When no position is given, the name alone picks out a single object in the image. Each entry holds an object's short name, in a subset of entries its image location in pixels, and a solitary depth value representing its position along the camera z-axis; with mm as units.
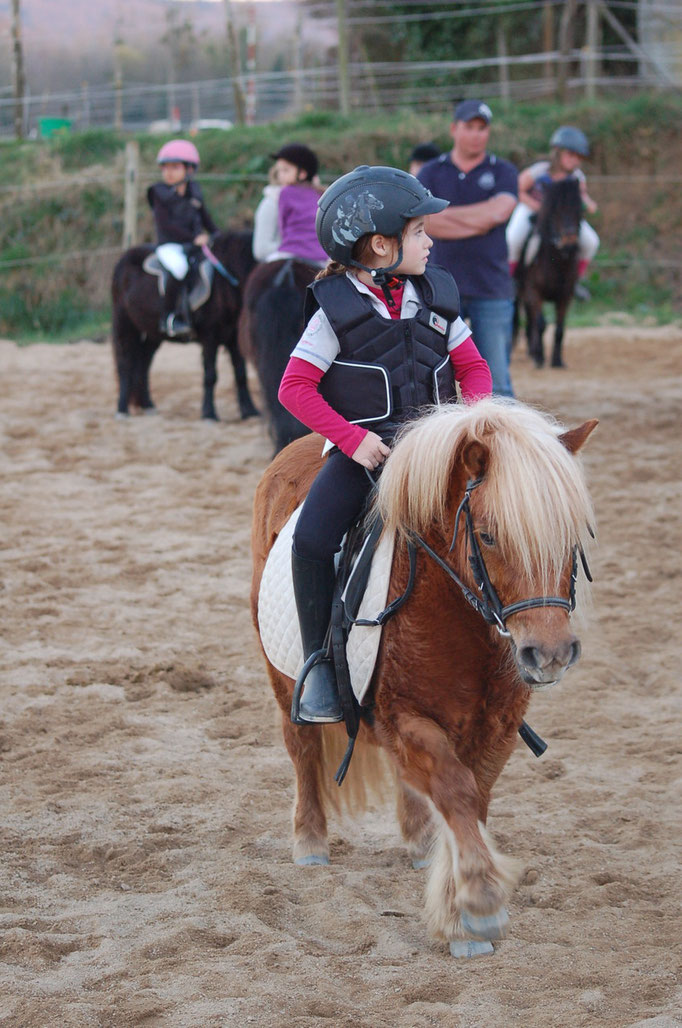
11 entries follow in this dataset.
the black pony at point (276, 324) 15898
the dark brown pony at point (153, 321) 19781
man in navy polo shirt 13000
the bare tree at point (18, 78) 42812
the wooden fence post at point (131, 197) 29922
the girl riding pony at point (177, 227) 19469
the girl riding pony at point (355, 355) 5855
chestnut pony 4812
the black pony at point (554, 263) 23500
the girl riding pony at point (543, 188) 23172
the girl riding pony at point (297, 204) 15992
